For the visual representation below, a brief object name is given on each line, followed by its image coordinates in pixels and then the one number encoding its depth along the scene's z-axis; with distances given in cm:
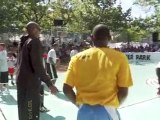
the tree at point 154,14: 1902
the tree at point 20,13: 1316
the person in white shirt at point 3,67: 503
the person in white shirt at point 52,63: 529
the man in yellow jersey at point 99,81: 151
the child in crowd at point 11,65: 629
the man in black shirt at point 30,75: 222
